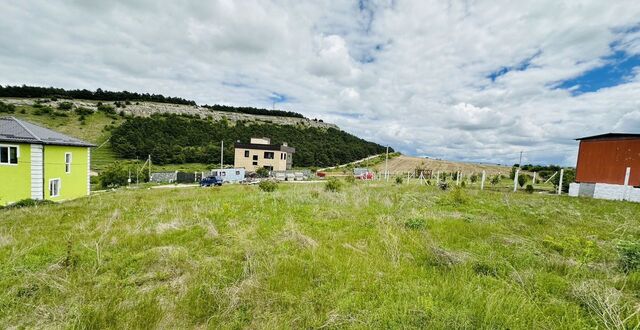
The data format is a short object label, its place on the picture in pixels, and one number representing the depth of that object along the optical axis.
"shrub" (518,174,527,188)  27.94
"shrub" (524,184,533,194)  22.03
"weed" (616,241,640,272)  4.85
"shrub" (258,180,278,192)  19.47
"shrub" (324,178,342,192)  17.58
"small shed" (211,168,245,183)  40.19
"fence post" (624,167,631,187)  15.76
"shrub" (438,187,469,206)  12.53
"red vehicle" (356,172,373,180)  50.72
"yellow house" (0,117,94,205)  17.59
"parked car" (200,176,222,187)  36.69
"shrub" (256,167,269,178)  49.96
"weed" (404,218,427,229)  7.66
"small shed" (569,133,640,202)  16.76
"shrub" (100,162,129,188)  35.28
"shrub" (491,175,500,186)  34.04
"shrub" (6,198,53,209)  15.16
